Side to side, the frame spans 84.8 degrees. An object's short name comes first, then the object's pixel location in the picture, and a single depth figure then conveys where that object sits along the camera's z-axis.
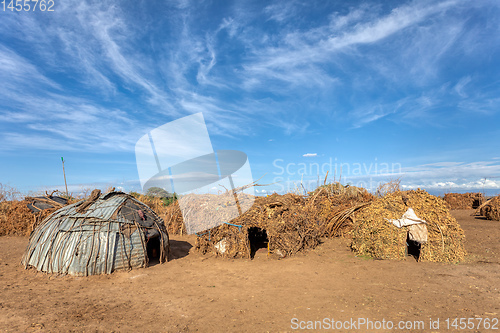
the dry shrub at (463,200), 33.25
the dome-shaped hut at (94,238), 10.20
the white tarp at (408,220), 11.28
